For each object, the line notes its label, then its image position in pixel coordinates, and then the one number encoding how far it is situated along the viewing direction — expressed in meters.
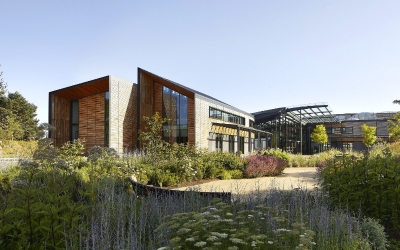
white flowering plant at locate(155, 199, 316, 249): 2.58
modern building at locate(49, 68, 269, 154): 21.39
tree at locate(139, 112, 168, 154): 12.55
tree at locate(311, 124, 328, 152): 39.22
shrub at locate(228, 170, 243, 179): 13.12
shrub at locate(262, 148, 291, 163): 20.00
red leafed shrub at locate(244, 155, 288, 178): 13.47
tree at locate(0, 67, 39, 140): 36.25
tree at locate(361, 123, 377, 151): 38.47
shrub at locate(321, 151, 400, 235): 4.75
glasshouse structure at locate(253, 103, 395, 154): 35.75
